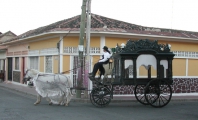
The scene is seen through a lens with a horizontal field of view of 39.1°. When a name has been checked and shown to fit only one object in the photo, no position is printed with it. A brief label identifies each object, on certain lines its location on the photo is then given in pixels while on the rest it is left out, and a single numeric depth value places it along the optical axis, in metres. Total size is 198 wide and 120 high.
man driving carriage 11.92
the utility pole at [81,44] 13.72
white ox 11.72
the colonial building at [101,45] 15.80
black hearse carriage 11.62
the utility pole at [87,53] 13.99
